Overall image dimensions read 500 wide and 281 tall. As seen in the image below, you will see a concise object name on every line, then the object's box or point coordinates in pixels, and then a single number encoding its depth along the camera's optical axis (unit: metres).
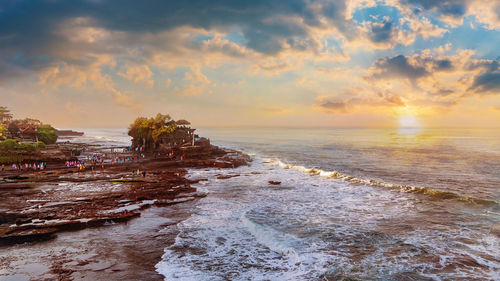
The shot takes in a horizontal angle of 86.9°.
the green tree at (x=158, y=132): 61.84
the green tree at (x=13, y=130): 58.12
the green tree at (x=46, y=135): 60.78
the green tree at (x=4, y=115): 68.71
